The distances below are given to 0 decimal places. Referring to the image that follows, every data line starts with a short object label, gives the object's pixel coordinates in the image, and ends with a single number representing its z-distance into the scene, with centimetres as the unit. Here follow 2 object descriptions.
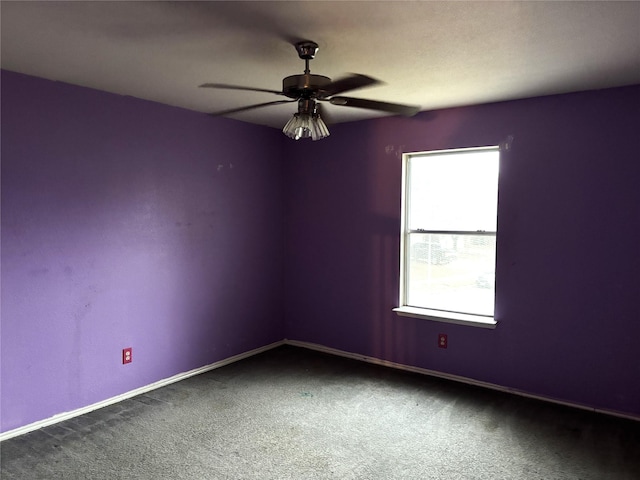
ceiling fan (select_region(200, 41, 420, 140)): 215
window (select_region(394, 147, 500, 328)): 371
